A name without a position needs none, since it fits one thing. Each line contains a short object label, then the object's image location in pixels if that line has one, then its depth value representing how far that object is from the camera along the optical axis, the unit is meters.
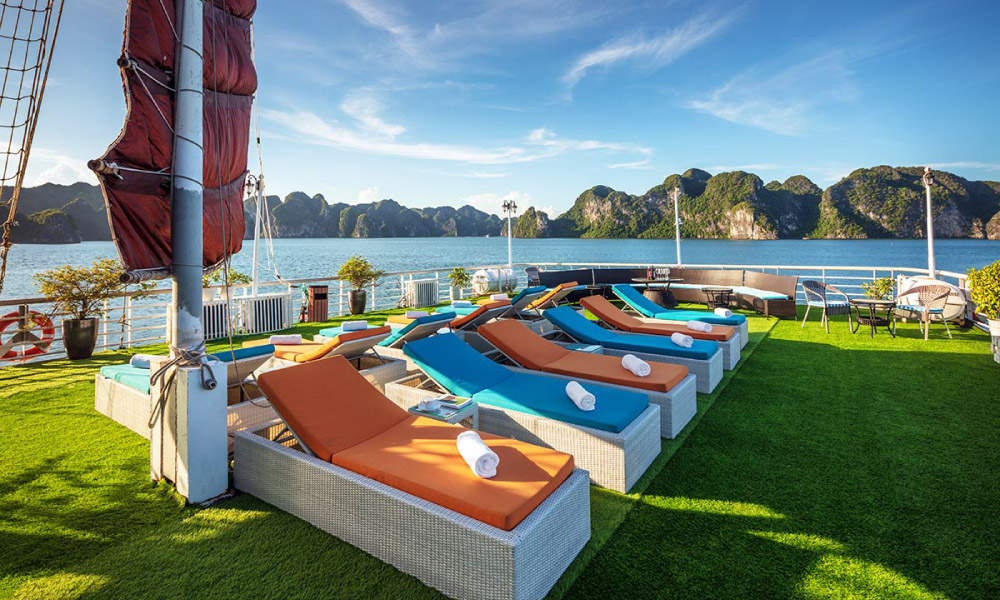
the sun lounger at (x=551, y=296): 6.43
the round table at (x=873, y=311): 6.82
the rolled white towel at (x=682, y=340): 4.65
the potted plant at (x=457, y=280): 12.16
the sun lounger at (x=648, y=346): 4.42
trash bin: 9.08
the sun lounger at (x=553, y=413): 2.70
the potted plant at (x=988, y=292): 5.26
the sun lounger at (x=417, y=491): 1.74
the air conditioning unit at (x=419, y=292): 11.06
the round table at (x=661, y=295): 10.02
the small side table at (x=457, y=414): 2.90
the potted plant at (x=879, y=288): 8.59
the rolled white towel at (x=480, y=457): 2.03
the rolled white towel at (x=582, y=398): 2.88
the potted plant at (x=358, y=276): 9.82
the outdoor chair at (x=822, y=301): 7.31
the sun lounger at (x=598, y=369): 3.41
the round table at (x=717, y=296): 9.21
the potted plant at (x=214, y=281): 7.38
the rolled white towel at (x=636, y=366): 3.58
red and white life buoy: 5.97
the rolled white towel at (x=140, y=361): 3.72
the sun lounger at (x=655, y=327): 5.20
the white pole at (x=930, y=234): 8.23
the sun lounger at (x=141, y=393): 3.21
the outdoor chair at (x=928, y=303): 6.80
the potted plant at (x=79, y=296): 6.04
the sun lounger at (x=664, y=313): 6.23
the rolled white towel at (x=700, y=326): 5.44
